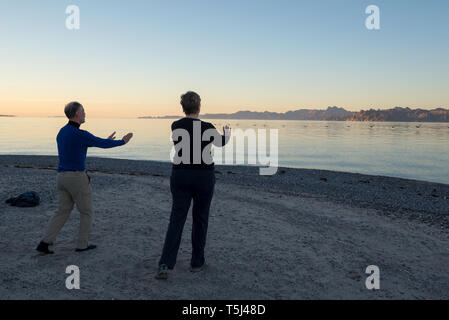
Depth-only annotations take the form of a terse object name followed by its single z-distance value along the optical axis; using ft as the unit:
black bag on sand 27.78
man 15.46
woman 13.67
